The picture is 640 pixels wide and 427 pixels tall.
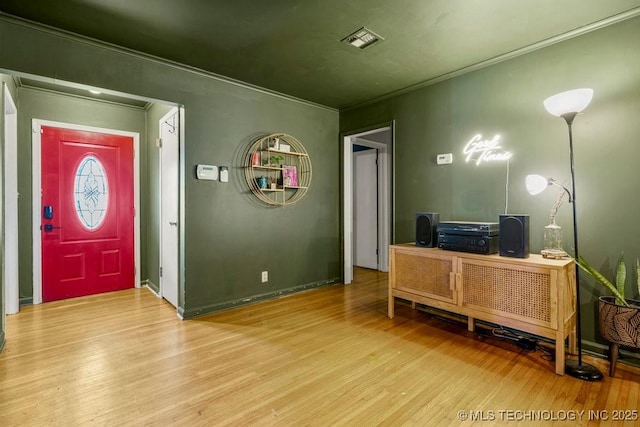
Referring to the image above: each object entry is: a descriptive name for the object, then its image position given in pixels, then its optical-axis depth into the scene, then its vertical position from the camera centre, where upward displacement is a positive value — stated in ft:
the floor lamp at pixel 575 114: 6.72 +2.21
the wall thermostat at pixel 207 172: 10.53 +1.40
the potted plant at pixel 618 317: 6.48 -2.35
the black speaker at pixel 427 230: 9.75 -0.63
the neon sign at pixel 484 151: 9.36 +1.89
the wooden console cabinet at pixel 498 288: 6.98 -2.08
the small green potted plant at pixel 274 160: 12.37 +2.09
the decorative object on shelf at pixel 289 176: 12.64 +1.49
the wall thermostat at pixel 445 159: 10.58 +1.81
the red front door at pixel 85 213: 12.12 +0.01
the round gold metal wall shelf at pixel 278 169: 11.84 +1.74
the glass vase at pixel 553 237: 7.91 -0.72
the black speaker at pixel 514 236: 7.72 -0.66
